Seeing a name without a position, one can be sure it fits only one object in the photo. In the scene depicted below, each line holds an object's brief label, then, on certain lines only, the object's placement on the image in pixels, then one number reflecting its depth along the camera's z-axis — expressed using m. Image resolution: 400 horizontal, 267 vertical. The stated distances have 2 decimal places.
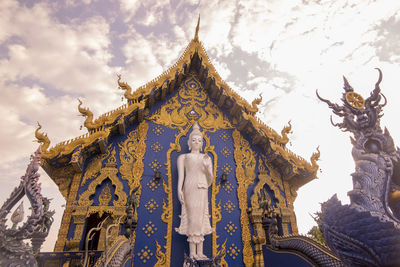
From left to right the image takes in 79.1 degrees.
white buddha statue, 6.11
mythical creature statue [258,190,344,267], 4.59
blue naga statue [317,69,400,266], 1.80
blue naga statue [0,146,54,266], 2.56
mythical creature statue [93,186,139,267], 3.82
